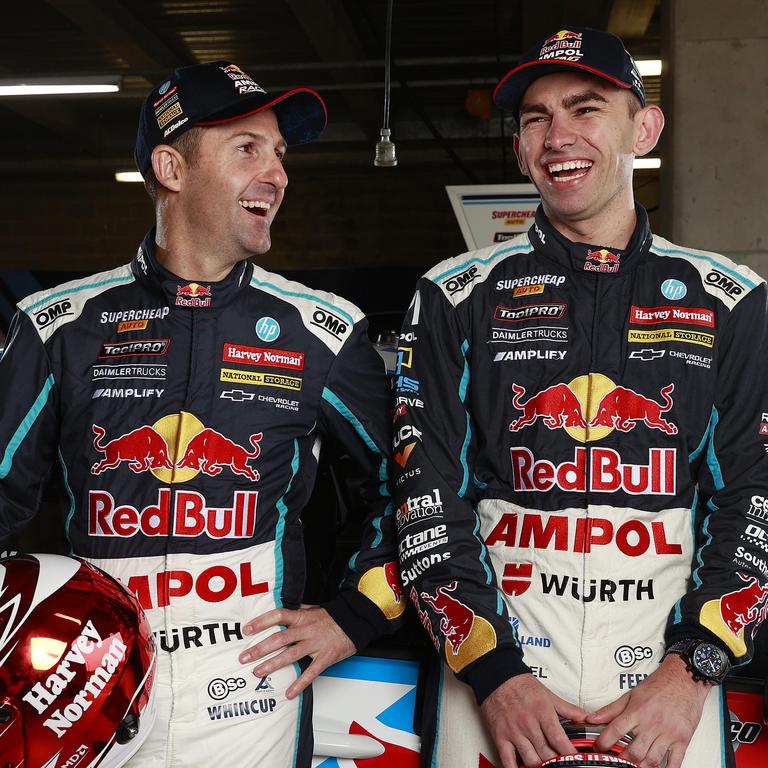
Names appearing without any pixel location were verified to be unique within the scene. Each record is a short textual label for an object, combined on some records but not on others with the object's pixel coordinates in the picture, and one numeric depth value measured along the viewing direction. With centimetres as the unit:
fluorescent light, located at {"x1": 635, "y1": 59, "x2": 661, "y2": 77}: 693
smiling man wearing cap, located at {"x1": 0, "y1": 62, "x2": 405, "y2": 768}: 155
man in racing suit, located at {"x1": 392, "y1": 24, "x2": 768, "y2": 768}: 146
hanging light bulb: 397
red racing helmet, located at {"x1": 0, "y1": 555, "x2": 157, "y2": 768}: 124
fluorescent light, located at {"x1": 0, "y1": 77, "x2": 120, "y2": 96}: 788
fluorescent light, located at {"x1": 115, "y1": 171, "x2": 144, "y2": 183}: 1181
